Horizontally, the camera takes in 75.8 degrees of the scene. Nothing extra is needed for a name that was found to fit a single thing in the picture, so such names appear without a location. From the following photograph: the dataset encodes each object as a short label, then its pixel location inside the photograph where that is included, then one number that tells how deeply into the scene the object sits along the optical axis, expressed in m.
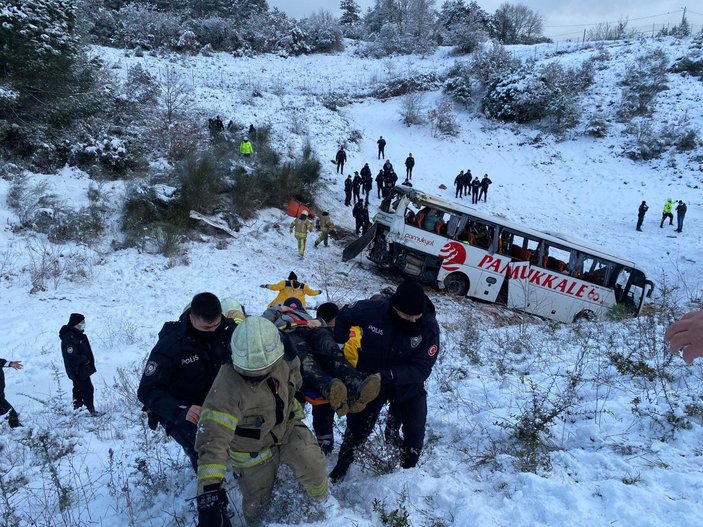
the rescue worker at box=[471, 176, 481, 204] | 20.19
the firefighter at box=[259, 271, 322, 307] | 6.21
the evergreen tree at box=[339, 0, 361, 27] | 54.66
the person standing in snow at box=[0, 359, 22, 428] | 5.43
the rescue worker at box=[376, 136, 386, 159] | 23.53
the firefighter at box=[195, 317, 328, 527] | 2.47
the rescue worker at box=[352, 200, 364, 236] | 15.20
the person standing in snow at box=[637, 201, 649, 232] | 18.14
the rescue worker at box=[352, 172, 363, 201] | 17.73
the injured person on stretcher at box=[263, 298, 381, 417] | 3.01
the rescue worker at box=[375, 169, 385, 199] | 19.41
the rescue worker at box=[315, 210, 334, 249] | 14.04
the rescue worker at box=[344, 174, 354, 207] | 17.80
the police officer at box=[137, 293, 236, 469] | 2.98
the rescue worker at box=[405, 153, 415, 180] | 21.34
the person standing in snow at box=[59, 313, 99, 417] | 5.76
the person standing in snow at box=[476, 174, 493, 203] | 20.16
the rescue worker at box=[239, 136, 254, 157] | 17.88
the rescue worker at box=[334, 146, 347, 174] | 20.77
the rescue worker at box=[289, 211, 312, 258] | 12.72
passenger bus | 11.41
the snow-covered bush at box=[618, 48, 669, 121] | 26.67
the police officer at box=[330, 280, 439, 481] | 3.28
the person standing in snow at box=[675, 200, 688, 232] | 17.58
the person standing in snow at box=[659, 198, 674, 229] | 18.07
